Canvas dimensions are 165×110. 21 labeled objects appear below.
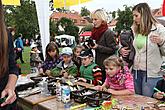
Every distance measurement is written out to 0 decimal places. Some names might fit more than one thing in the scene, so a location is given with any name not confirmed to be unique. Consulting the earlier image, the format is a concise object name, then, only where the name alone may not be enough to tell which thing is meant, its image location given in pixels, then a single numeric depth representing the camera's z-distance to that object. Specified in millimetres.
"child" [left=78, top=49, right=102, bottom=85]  2973
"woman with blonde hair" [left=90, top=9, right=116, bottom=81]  3369
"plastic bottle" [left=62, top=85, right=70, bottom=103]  2062
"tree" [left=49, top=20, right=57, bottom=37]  25672
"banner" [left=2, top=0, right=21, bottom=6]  5743
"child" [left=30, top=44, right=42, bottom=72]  7894
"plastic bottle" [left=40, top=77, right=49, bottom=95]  2431
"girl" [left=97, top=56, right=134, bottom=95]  2377
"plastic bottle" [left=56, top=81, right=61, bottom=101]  2172
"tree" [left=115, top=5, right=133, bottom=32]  25084
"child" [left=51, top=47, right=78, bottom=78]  3277
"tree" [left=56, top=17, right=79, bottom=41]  30117
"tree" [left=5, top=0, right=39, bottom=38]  19578
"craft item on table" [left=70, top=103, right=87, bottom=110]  1977
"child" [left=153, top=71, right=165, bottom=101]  2123
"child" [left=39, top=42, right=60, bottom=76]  3673
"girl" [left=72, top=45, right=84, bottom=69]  3681
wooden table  2004
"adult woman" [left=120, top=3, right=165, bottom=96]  2607
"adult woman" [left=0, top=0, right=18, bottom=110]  1218
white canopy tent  5246
